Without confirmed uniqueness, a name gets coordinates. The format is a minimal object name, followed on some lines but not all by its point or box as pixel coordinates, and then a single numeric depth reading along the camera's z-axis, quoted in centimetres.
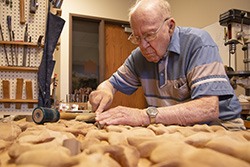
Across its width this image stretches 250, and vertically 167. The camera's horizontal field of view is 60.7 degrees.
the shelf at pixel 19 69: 228
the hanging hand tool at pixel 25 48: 240
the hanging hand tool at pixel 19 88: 237
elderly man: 97
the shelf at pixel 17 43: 228
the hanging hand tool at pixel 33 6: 243
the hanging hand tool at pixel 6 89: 233
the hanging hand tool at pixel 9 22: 233
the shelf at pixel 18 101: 229
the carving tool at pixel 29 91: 236
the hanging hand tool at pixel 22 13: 241
